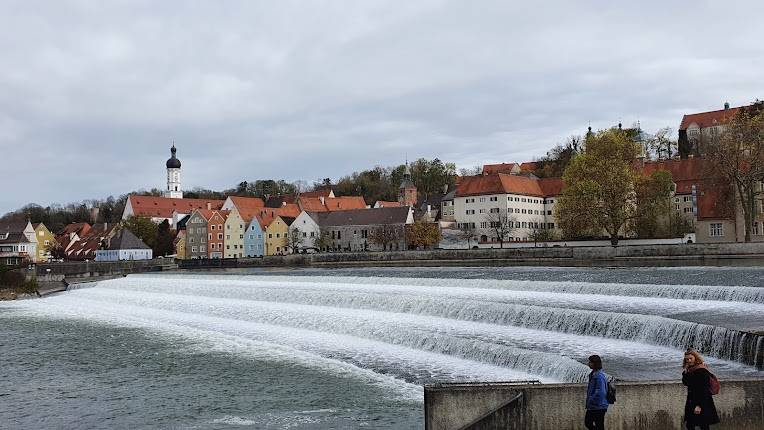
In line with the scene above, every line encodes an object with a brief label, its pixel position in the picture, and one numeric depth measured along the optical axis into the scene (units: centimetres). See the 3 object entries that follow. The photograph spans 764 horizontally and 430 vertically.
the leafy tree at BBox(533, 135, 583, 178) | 11594
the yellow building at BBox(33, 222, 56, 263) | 12900
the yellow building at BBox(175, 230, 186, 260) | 11400
